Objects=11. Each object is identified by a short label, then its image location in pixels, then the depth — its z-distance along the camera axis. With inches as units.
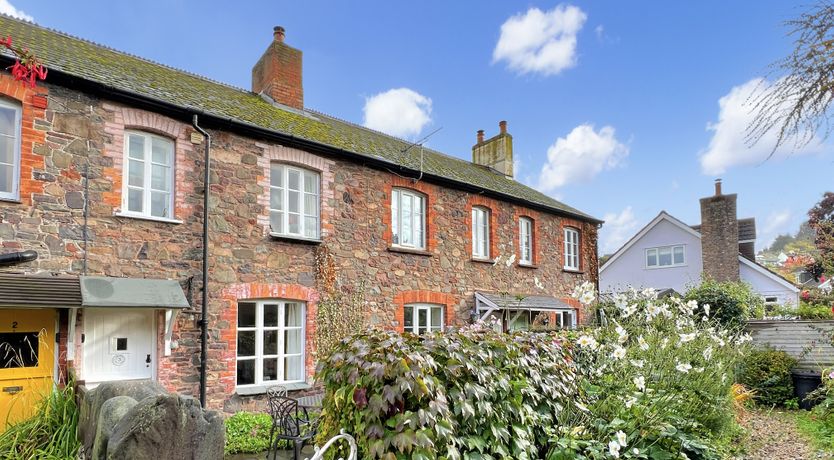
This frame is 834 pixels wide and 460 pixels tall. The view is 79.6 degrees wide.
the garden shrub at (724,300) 585.3
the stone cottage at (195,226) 281.6
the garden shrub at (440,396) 143.6
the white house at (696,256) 973.8
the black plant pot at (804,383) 392.2
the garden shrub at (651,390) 200.4
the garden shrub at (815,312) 723.4
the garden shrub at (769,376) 404.2
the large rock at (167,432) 141.9
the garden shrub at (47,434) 201.3
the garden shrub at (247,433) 303.0
